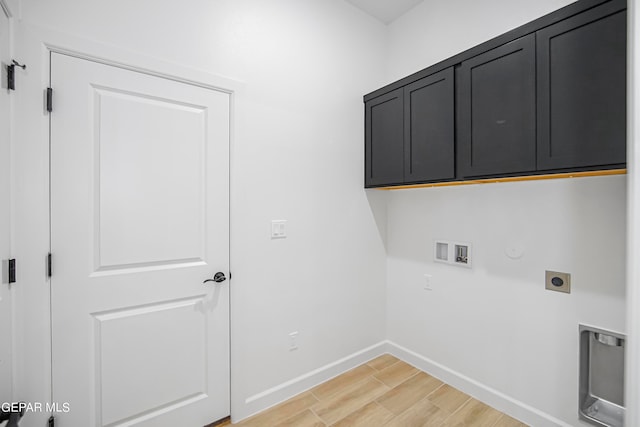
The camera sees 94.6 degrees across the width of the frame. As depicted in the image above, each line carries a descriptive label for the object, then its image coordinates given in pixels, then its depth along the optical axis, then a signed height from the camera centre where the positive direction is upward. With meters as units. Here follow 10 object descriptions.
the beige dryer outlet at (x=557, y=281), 1.70 -0.40
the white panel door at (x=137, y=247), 1.43 -0.18
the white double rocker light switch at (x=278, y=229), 2.06 -0.11
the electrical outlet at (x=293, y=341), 2.17 -0.94
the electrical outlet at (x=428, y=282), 2.42 -0.56
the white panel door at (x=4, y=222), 1.21 -0.04
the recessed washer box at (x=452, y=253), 2.18 -0.30
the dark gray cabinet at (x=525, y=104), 1.31 +0.60
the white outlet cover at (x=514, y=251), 1.89 -0.24
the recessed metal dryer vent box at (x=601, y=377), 1.55 -0.89
